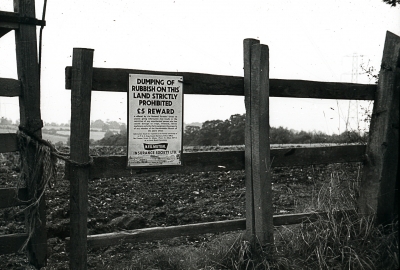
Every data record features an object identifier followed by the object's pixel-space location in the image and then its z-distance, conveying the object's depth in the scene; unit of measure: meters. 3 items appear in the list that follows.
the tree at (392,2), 7.07
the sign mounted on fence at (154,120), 4.26
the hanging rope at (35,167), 4.16
